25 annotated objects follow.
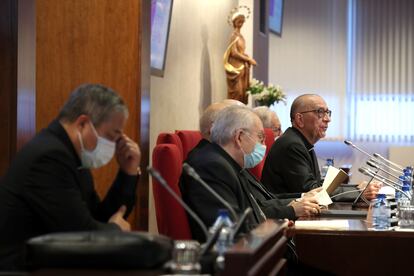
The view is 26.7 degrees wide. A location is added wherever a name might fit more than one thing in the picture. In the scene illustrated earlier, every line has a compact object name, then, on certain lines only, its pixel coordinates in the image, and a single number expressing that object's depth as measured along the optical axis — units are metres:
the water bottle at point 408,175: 5.45
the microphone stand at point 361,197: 5.66
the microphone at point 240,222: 2.71
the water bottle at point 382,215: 4.18
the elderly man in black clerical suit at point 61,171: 2.99
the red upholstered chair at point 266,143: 6.32
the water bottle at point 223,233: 2.66
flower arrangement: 9.36
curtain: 14.02
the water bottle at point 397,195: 4.88
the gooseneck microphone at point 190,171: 2.95
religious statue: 9.02
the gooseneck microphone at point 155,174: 2.71
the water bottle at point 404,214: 4.25
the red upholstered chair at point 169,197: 3.85
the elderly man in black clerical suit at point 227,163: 3.77
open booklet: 5.28
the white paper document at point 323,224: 4.19
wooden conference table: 4.04
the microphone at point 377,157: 5.74
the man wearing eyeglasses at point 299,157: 5.90
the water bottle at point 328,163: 8.28
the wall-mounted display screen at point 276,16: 13.55
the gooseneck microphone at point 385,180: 4.80
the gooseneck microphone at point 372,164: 5.21
